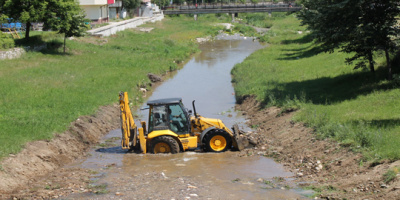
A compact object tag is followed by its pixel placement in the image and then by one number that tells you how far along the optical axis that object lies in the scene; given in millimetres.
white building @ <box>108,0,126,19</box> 90231
